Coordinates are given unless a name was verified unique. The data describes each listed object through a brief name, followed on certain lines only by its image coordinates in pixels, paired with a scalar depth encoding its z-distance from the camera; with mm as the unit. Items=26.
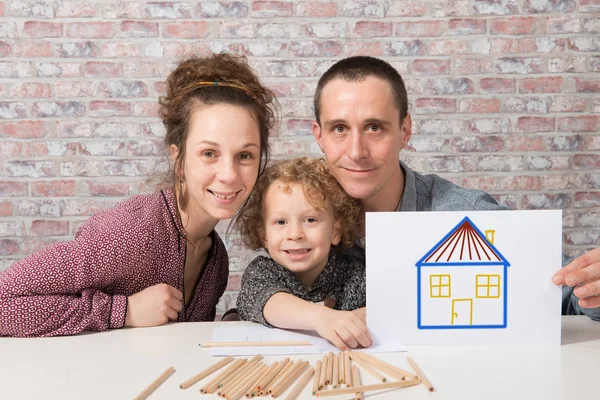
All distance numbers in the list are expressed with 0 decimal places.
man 1799
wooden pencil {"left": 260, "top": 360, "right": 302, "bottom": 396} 1092
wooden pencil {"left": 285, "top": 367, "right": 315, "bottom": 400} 1063
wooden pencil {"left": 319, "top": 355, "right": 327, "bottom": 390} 1110
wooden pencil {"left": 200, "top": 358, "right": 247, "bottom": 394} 1096
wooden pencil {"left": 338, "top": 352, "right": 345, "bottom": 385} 1131
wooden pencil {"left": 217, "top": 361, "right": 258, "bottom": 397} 1081
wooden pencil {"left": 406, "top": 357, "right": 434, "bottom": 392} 1107
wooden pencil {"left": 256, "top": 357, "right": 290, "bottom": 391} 1102
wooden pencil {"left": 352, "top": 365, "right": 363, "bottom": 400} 1060
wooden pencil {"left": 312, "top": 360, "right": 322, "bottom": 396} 1089
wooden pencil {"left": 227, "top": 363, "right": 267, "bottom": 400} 1068
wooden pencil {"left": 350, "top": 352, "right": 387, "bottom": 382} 1155
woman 1496
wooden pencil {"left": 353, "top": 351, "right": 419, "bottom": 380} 1158
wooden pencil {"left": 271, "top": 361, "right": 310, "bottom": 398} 1082
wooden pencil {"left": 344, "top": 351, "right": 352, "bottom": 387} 1116
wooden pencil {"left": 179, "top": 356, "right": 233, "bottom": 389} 1122
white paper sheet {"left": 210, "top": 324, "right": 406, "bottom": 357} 1319
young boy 1674
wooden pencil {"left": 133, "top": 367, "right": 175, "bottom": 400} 1072
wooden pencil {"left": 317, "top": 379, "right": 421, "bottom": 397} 1076
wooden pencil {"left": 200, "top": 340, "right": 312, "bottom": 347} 1358
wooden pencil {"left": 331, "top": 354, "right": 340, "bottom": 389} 1115
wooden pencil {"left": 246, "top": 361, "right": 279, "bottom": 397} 1080
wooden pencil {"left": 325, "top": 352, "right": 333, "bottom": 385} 1127
